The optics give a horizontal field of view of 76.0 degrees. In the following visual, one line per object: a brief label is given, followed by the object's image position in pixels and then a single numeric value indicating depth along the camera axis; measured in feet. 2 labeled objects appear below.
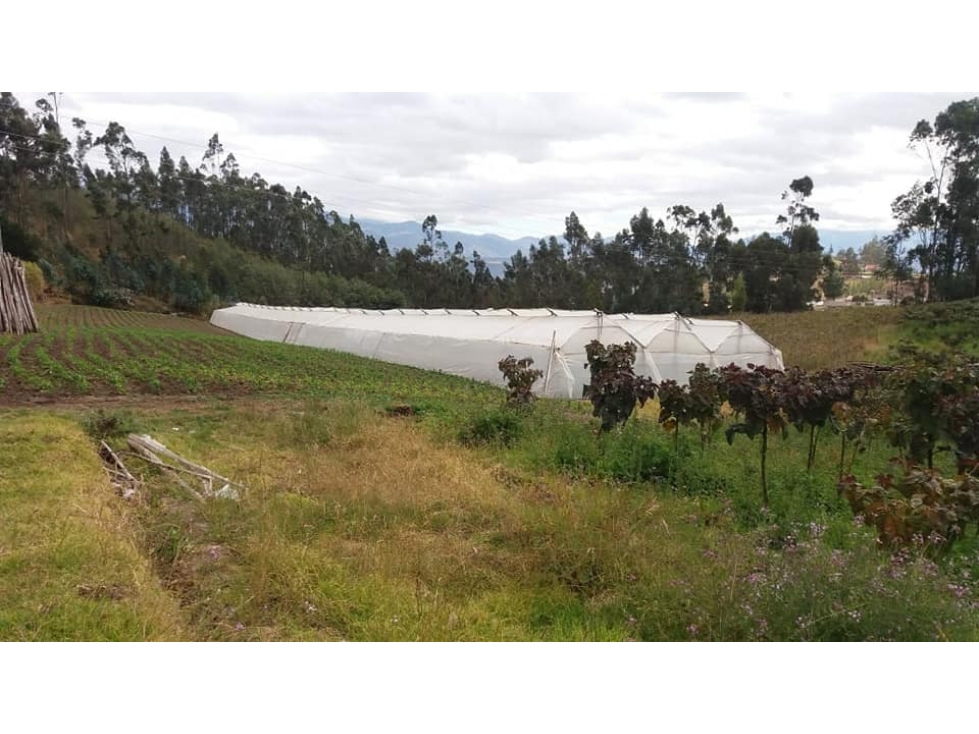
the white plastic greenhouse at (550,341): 43.73
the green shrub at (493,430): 21.53
